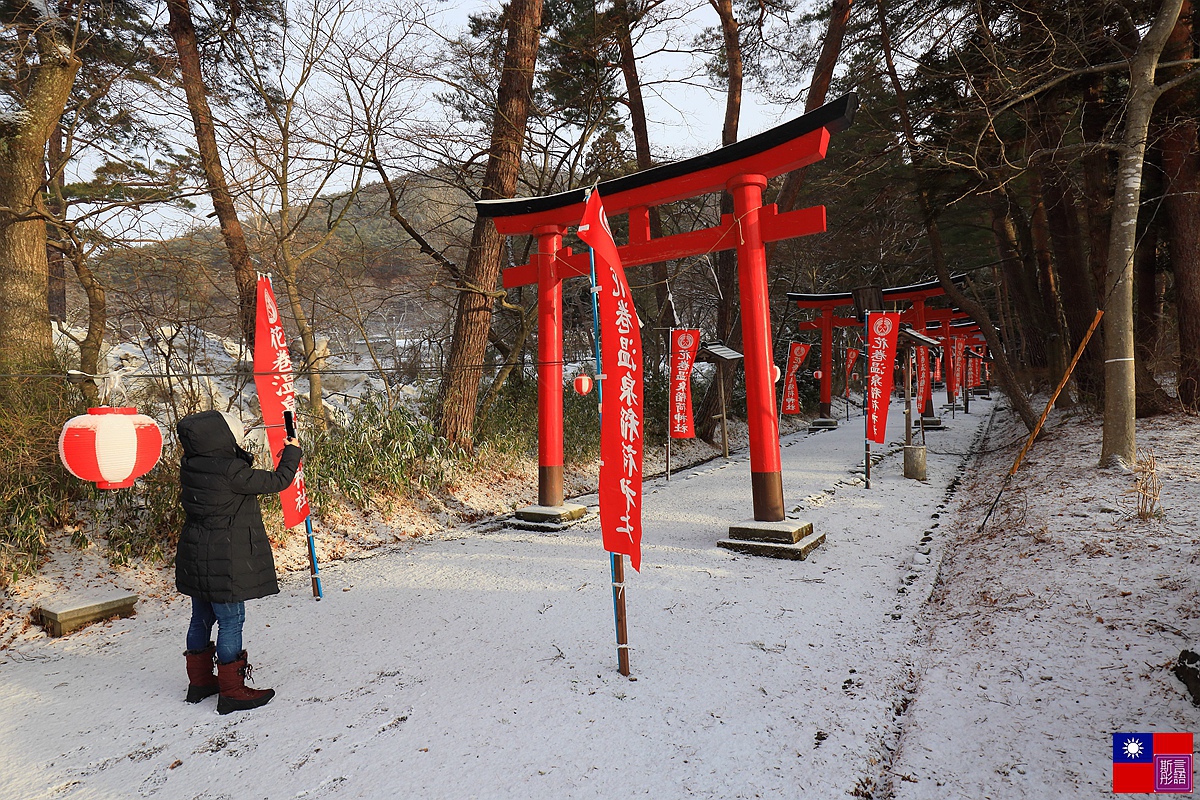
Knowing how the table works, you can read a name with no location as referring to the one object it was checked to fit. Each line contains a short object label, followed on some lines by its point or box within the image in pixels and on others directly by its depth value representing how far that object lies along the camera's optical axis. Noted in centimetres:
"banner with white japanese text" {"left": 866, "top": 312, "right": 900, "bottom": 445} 885
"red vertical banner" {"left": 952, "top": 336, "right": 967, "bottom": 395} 1761
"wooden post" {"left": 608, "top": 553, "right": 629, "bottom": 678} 326
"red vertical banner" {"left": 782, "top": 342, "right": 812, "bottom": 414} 1539
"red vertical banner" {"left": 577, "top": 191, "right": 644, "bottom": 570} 327
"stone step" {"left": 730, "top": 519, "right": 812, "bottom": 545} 543
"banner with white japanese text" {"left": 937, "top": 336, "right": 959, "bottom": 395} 1850
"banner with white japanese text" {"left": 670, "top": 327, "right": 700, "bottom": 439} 1009
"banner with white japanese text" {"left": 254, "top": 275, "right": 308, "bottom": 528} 430
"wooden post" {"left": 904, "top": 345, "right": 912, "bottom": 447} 955
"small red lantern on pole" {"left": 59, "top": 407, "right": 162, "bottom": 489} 320
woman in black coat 292
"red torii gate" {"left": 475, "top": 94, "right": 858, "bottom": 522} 538
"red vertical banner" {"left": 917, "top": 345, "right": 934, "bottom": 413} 1334
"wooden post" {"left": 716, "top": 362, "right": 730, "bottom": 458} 1154
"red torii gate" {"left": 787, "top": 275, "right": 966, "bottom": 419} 1416
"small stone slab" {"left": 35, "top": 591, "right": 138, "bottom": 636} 397
